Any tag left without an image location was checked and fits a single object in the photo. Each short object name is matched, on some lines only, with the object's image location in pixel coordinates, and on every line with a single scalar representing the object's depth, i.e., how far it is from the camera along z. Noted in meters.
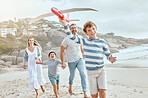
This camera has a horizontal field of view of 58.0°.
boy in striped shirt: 2.25
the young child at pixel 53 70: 3.46
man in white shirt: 3.57
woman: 3.90
